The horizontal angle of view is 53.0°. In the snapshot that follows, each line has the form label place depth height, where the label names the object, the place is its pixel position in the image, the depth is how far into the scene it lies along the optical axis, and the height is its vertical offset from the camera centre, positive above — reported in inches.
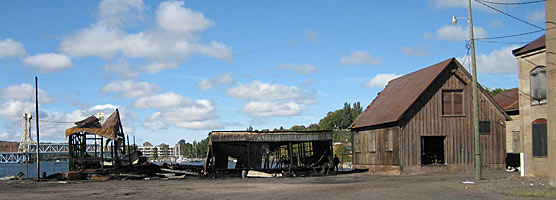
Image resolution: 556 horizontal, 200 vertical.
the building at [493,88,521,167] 1664.6 -31.3
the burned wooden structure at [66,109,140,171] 1681.8 -30.3
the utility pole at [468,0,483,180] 1055.0 +38.4
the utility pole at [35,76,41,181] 1674.7 +77.2
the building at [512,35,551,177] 1057.5 +38.0
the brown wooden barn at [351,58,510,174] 1476.4 +4.6
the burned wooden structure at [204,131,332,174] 1520.7 -54.0
